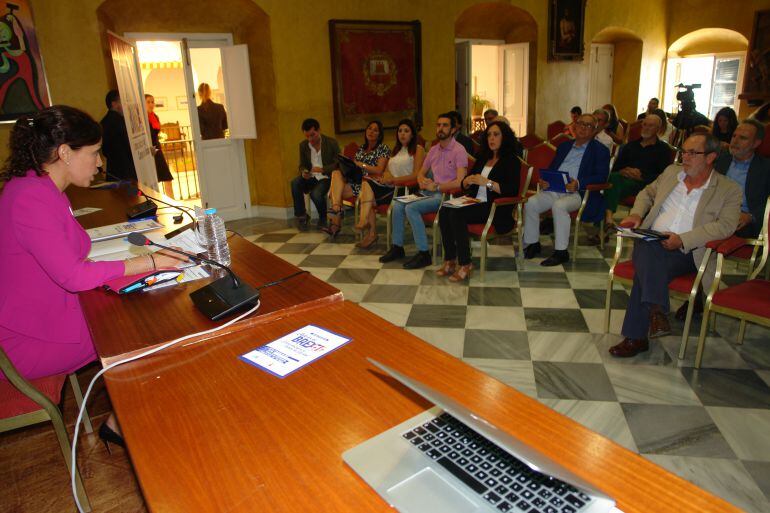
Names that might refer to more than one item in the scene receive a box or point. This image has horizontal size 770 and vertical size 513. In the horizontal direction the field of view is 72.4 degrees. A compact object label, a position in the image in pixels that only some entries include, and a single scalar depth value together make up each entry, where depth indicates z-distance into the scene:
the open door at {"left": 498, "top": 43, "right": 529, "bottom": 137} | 9.05
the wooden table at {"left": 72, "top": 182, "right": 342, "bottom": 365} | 1.50
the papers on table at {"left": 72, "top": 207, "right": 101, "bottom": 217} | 3.22
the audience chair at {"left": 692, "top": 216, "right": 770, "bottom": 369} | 2.41
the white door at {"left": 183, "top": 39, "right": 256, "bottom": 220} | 6.15
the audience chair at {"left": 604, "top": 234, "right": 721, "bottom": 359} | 2.69
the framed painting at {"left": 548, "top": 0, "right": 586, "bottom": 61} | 8.70
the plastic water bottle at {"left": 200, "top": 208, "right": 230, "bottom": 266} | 2.15
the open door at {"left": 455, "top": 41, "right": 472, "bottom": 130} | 8.09
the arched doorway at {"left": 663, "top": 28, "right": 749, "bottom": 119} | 10.43
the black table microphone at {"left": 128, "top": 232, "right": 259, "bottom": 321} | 1.60
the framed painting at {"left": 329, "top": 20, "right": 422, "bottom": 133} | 6.45
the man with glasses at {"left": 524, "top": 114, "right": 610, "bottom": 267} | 4.40
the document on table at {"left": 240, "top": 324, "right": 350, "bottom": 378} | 1.35
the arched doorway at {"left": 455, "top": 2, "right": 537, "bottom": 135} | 8.38
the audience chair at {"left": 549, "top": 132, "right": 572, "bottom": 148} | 6.14
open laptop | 0.76
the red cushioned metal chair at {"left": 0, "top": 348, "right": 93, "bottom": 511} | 1.57
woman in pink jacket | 1.70
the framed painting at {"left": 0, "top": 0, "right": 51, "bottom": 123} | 4.59
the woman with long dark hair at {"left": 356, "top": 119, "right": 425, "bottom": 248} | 5.01
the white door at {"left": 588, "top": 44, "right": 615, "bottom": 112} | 10.30
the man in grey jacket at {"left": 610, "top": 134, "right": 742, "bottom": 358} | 2.76
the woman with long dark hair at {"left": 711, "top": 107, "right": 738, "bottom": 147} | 5.60
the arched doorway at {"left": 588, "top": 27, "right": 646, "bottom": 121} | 10.37
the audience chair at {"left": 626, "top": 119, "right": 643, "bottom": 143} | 7.08
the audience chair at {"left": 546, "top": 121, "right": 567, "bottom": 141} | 7.77
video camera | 7.06
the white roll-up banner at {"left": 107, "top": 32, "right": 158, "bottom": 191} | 4.69
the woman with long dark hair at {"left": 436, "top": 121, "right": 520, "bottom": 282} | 4.11
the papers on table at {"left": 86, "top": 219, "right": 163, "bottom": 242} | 2.51
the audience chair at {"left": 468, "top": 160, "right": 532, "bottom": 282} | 4.00
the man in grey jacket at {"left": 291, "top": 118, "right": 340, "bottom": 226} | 5.82
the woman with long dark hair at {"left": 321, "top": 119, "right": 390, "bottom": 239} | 5.23
